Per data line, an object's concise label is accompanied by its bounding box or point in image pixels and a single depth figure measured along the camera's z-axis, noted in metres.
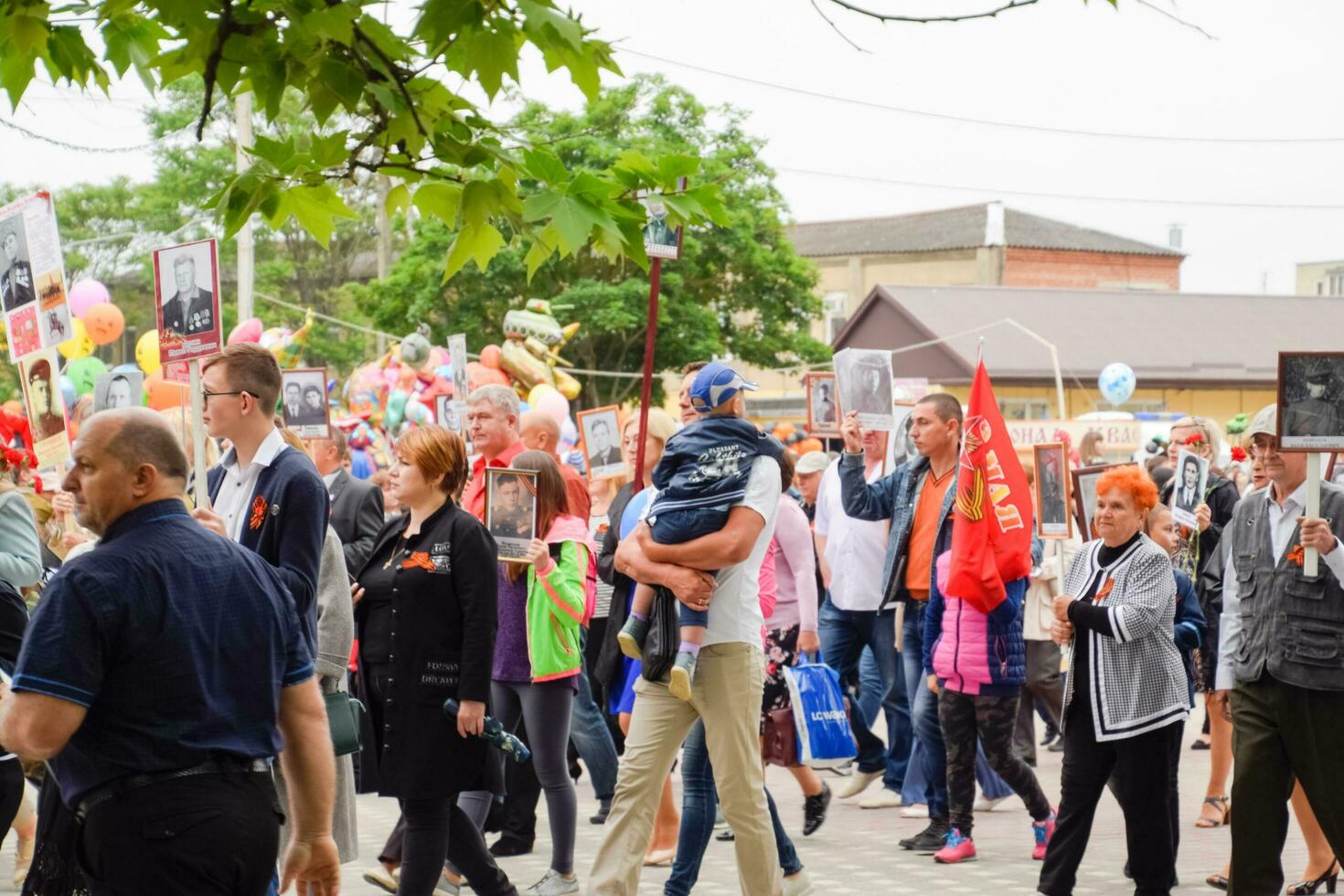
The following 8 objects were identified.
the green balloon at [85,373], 21.47
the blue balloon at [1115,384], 38.19
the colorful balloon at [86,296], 23.39
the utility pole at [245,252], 25.91
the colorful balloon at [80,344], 22.05
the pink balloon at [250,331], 21.64
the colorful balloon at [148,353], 23.97
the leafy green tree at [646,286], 42.19
